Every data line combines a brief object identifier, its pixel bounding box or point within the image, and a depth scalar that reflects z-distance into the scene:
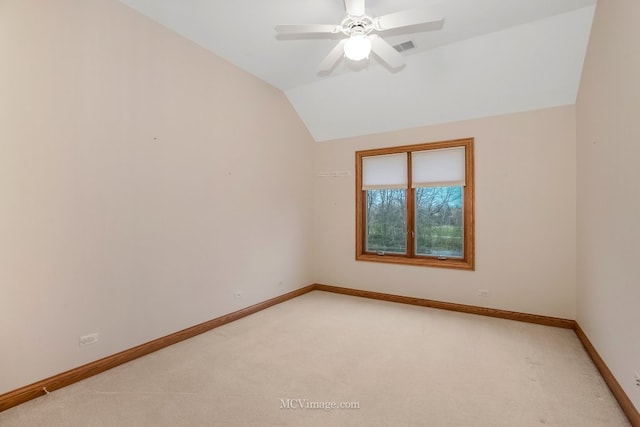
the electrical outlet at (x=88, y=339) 2.43
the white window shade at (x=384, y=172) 4.60
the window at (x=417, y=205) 4.11
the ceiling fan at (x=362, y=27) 2.11
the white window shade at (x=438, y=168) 4.12
